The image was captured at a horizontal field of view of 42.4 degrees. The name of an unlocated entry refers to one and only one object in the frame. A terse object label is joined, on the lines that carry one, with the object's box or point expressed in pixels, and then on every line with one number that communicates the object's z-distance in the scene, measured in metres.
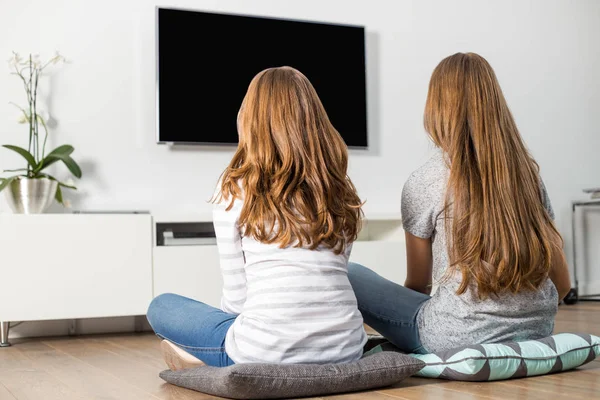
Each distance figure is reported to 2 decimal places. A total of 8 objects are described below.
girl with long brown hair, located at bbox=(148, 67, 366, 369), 1.78
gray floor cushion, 1.74
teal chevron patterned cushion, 1.99
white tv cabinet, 3.35
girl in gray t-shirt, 1.96
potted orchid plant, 3.48
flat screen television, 3.92
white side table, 4.91
